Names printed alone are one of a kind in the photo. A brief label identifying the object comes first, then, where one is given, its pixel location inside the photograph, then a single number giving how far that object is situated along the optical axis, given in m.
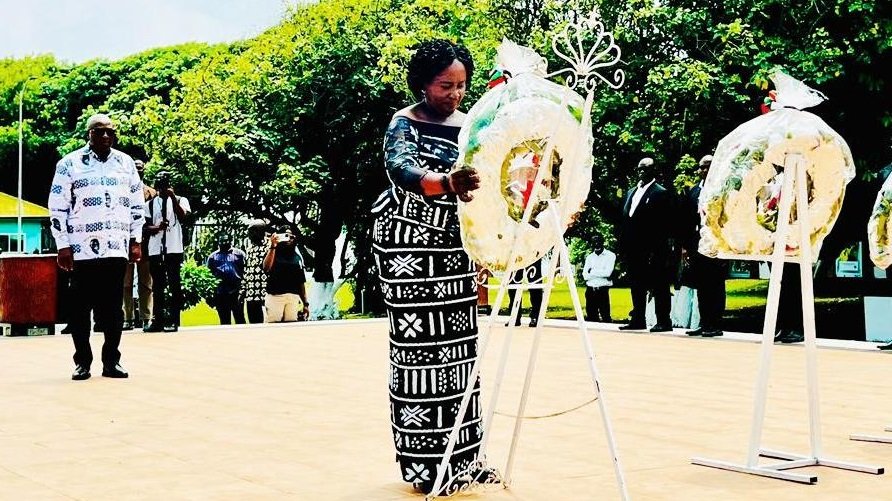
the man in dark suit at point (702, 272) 14.48
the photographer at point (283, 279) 17.30
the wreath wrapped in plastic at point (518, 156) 5.29
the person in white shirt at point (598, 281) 19.08
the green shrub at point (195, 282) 25.69
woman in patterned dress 5.61
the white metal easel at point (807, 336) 6.18
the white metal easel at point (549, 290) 5.05
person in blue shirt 18.64
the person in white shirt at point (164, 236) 14.99
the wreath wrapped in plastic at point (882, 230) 7.13
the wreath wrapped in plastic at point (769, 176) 6.41
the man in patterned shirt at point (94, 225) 9.91
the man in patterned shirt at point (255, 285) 19.14
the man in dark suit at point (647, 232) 15.13
